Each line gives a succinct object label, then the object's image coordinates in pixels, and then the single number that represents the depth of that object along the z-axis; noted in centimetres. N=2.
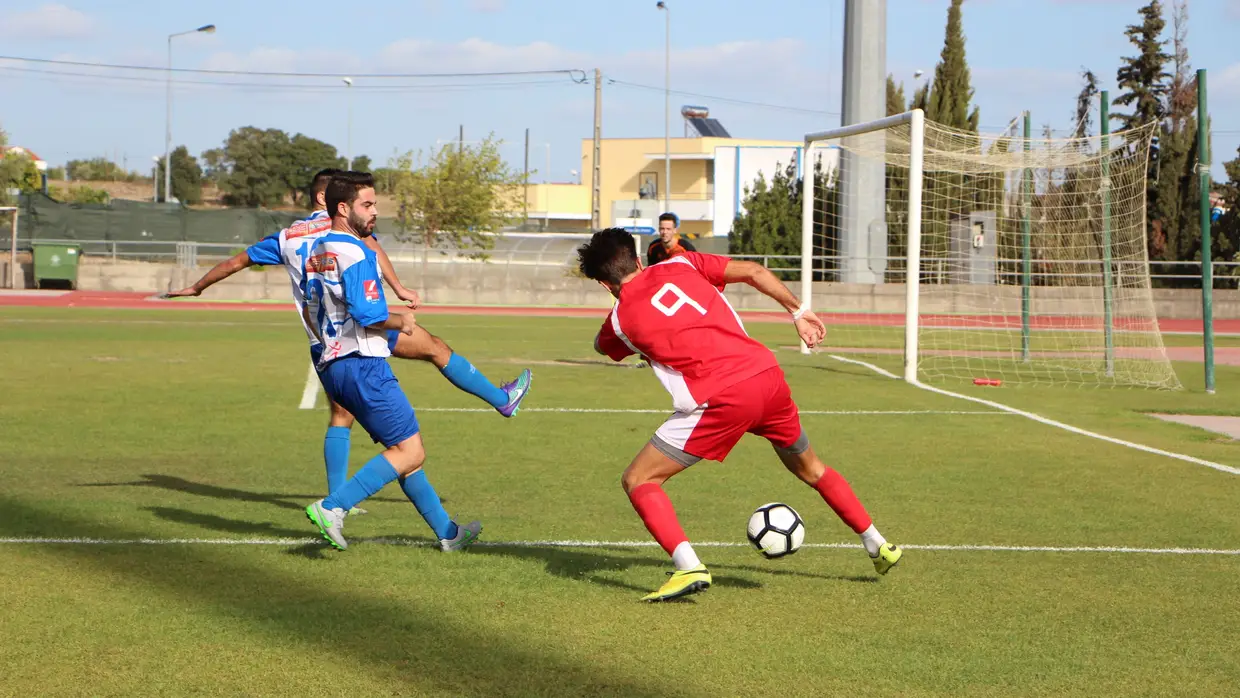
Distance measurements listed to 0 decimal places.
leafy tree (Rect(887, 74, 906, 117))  5222
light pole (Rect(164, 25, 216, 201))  5369
